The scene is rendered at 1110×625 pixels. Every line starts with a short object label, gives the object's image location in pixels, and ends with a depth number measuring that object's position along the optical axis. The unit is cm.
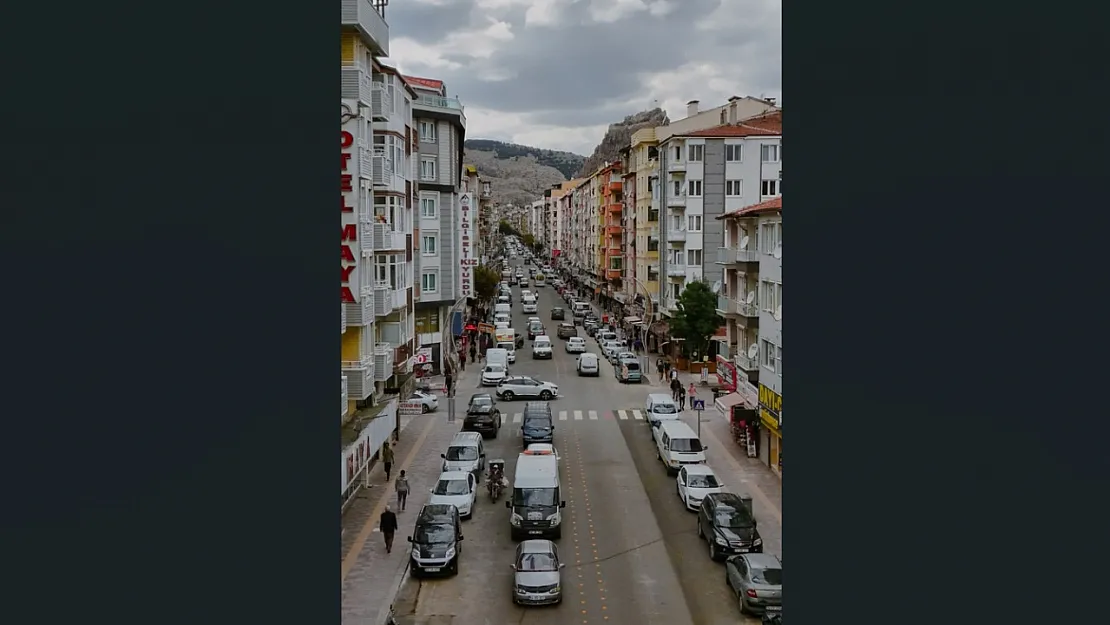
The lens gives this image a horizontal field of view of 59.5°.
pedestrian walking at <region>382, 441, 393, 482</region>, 2675
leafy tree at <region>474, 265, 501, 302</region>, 7246
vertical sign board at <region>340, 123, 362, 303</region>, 2184
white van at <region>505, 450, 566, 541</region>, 2100
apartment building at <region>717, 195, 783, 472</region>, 2681
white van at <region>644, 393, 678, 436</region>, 3416
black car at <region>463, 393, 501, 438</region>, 3347
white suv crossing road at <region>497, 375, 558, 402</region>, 4216
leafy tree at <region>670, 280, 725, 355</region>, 4559
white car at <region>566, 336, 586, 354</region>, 5714
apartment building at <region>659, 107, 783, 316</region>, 4978
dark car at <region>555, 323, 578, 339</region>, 6481
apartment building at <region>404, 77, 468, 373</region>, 4609
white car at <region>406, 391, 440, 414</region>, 3797
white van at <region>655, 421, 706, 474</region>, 2723
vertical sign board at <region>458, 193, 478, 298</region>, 5141
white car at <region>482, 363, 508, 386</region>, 4475
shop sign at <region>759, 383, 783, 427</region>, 2548
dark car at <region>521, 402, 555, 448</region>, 3112
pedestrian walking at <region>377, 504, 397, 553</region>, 2019
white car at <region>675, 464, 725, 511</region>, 2355
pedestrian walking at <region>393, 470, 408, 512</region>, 2333
